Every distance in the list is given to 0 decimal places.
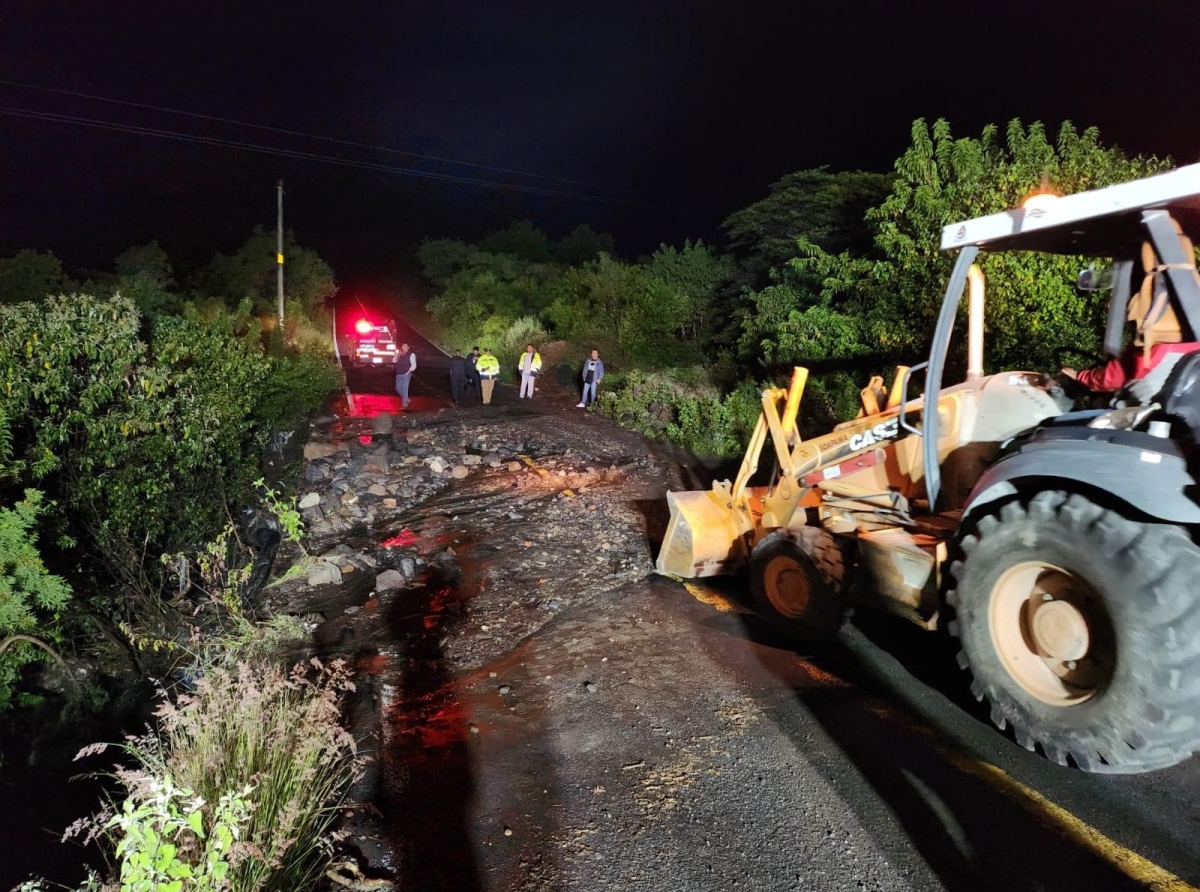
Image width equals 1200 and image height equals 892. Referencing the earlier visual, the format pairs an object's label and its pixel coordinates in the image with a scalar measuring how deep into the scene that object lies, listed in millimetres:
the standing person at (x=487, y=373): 17328
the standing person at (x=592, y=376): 17625
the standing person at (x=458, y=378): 17062
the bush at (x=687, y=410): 13523
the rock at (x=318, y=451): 11406
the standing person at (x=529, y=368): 18266
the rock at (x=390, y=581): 7387
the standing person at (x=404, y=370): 16609
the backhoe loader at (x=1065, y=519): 2797
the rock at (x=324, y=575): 7836
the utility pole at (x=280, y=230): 24688
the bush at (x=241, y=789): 2299
